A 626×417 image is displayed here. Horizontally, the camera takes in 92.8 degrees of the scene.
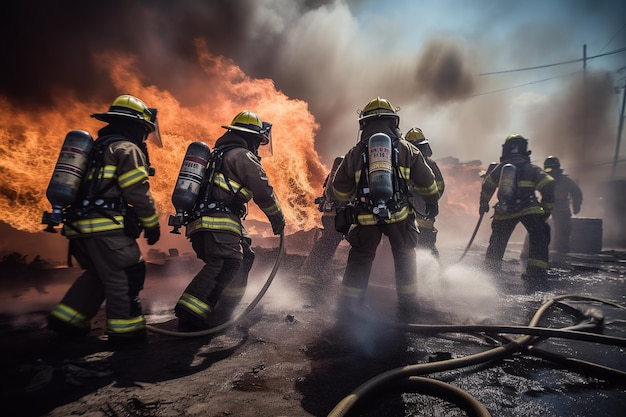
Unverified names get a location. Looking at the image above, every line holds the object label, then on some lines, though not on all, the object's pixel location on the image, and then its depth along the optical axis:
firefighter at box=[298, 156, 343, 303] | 5.57
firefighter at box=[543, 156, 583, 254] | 10.24
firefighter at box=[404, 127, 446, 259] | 6.08
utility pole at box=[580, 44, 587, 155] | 26.12
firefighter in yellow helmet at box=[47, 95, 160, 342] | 2.96
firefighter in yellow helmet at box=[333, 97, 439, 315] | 3.67
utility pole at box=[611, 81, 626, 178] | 24.42
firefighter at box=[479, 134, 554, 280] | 6.10
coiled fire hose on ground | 1.70
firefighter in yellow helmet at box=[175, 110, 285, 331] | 3.33
